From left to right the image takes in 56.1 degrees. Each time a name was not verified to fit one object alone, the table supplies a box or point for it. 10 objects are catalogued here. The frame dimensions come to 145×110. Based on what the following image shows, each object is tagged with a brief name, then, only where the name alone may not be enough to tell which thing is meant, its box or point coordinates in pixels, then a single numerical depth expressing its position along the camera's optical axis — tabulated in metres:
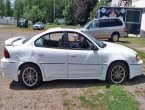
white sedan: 3.65
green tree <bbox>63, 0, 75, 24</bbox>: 33.68
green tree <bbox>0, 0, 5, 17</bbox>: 52.18
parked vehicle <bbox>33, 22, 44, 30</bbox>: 22.60
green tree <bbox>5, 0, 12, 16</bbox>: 54.81
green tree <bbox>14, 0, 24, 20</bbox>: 52.44
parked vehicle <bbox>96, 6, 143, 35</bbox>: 13.83
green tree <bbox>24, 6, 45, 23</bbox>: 41.11
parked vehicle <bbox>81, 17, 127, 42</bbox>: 10.07
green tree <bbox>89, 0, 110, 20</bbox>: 26.92
